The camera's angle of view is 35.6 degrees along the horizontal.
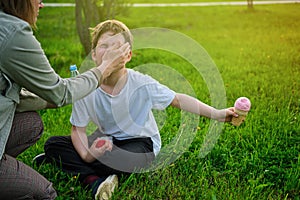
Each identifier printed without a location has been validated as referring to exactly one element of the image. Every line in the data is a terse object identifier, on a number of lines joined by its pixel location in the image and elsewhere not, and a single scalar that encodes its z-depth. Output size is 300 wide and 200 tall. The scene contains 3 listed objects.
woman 1.81
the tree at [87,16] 5.13
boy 2.52
